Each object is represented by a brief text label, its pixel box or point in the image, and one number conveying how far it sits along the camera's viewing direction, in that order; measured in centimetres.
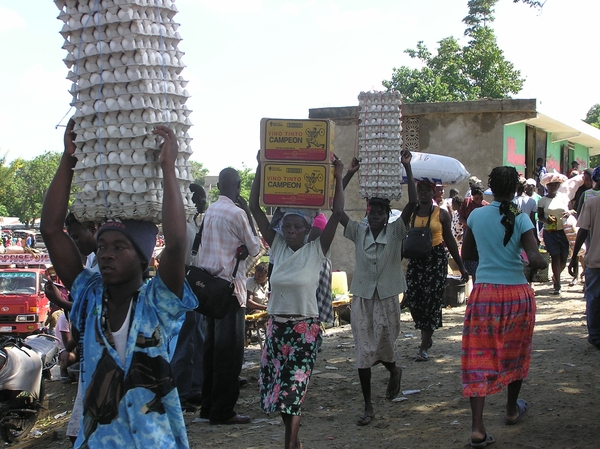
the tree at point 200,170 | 14638
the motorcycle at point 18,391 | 753
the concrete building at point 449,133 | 1631
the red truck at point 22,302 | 1609
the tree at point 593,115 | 6556
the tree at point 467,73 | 4391
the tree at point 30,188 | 7750
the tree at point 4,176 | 5241
